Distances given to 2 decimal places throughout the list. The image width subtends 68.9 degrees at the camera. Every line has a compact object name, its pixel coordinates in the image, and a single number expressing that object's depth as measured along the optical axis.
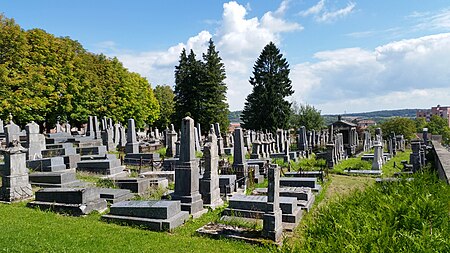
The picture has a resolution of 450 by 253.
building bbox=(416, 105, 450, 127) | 152.81
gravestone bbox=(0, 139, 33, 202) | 10.73
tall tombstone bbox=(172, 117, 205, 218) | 10.52
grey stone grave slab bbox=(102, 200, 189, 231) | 8.89
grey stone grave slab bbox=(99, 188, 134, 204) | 10.96
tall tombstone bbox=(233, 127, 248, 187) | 16.00
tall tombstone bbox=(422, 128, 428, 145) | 28.69
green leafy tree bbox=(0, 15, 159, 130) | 28.48
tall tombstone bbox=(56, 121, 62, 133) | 32.66
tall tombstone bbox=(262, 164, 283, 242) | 8.23
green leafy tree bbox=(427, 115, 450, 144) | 75.71
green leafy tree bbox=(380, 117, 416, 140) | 61.06
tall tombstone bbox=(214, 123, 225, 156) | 25.61
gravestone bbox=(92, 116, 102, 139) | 30.57
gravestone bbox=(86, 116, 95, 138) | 30.67
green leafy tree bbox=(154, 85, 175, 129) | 66.25
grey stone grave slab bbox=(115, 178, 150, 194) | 12.52
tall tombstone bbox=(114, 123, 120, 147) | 30.11
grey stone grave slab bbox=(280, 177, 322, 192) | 13.83
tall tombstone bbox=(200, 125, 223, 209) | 11.52
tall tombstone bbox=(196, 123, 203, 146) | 29.62
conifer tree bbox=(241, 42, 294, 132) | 49.12
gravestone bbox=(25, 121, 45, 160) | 17.54
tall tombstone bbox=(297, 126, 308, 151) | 30.78
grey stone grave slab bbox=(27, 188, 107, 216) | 9.80
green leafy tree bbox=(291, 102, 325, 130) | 56.69
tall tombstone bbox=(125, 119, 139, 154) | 22.97
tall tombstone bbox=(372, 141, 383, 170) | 21.53
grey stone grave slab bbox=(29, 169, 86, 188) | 12.05
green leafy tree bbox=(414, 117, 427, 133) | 84.81
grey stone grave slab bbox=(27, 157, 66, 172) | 14.46
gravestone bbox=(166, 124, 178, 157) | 24.12
